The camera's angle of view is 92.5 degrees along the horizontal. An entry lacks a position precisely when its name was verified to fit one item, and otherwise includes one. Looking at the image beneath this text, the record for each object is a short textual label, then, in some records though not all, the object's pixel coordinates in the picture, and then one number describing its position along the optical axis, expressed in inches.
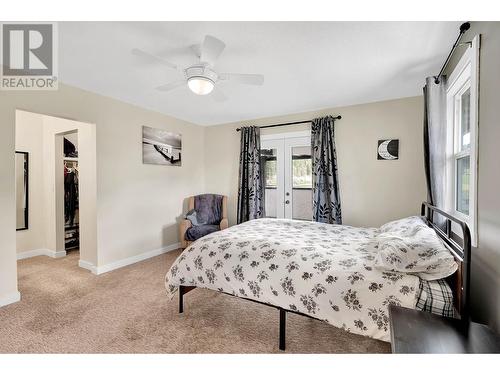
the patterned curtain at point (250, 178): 167.6
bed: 56.2
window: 77.5
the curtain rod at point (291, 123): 142.7
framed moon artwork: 129.1
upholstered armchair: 154.3
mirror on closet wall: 146.8
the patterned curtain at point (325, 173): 141.6
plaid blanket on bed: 53.7
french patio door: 157.6
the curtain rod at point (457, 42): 66.1
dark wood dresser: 39.1
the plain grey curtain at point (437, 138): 89.3
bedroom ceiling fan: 76.9
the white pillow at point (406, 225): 76.2
